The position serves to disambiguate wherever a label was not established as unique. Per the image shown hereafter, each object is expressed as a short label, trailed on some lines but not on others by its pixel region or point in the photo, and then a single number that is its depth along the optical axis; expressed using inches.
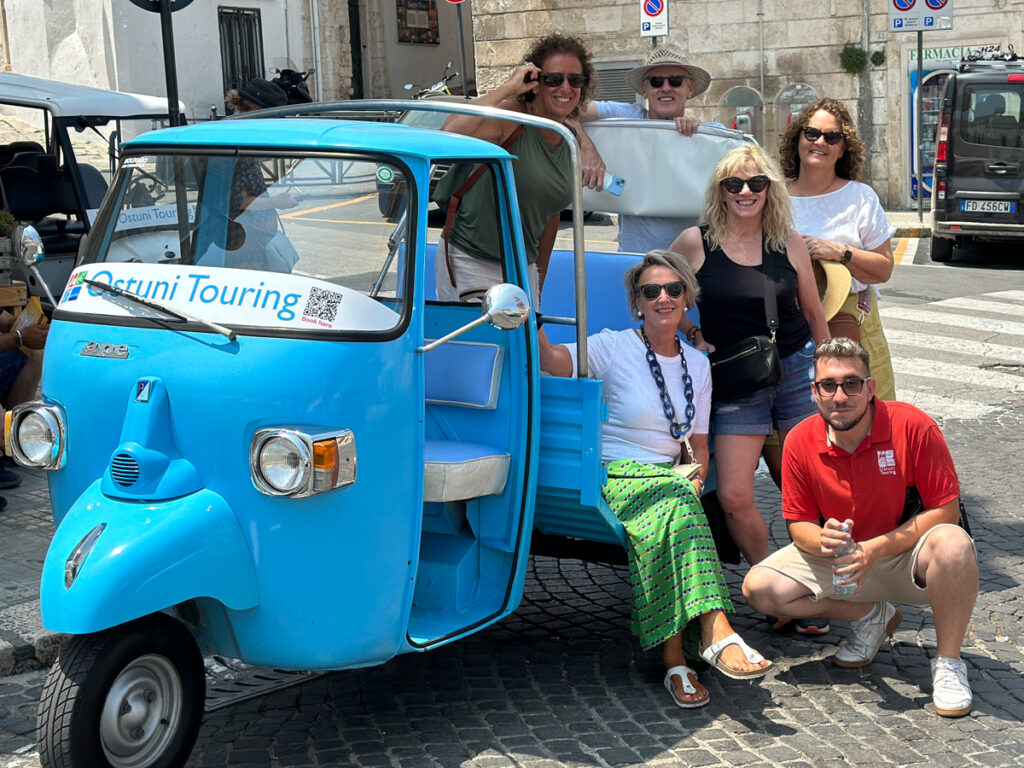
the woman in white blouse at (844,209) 230.3
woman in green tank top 196.4
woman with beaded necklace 178.5
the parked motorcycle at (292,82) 1089.4
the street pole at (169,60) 290.8
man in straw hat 245.6
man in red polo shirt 180.2
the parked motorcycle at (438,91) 891.4
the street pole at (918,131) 751.4
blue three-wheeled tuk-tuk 148.5
